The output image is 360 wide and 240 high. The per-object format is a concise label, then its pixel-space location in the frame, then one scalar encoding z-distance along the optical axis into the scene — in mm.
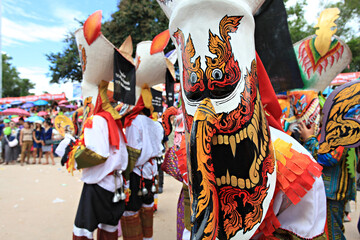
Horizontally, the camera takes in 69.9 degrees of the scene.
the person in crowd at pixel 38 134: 10203
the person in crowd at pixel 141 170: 3207
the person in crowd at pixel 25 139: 10180
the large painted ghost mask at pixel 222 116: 854
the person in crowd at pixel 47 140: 10316
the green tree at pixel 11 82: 40500
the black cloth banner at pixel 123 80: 2586
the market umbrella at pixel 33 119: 10318
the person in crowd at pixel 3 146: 10609
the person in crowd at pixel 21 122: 11256
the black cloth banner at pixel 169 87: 3354
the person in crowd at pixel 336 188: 2441
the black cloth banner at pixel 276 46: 1254
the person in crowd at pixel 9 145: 10281
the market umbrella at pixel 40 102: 19386
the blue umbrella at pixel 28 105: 19125
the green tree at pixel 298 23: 14234
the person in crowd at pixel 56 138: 11006
